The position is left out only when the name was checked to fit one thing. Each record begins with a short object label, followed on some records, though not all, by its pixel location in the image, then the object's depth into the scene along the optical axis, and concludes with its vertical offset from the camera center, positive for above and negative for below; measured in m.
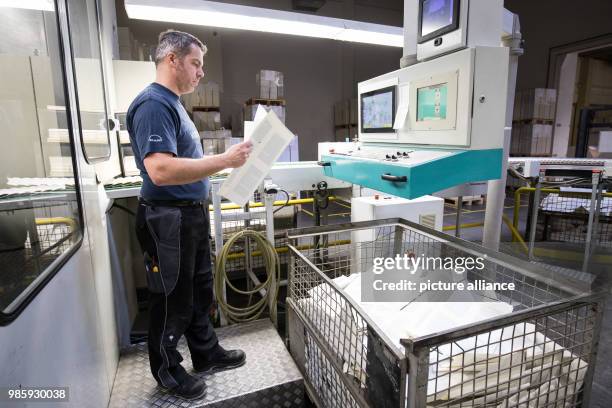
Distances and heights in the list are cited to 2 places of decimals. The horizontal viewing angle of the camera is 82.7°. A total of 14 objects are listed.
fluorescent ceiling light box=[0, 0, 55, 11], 0.90 +0.43
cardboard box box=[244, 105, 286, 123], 6.50 +0.62
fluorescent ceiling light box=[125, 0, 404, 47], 2.45 +0.98
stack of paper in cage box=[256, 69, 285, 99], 6.38 +1.09
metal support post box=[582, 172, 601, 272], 3.06 -0.64
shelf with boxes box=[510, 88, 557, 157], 7.15 +0.44
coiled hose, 2.38 -0.97
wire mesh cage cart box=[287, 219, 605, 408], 0.83 -0.66
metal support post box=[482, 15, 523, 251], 1.82 -0.23
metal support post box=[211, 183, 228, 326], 2.26 -0.53
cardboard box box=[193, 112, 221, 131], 6.12 +0.42
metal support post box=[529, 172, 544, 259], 3.40 -0.66
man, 1.43 -0.23
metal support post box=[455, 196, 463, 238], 3.00 -0.62
